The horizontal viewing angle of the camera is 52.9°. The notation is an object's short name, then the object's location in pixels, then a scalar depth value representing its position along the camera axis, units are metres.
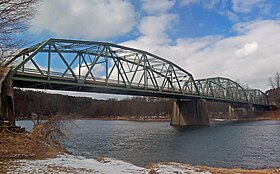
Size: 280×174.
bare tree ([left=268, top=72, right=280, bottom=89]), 147.25
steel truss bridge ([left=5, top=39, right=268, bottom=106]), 44.41
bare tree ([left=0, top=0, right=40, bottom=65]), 17.38
